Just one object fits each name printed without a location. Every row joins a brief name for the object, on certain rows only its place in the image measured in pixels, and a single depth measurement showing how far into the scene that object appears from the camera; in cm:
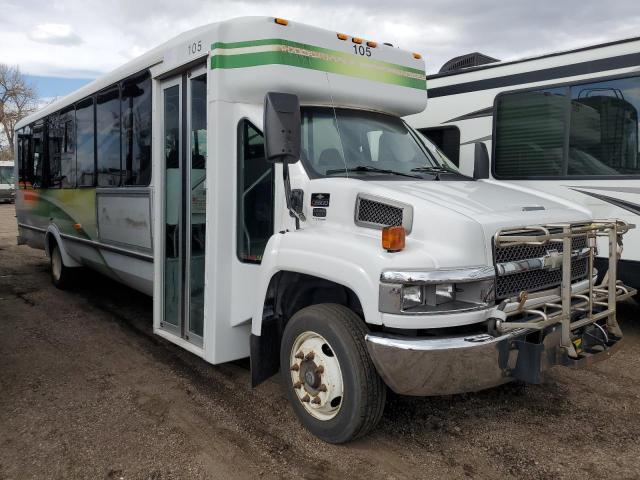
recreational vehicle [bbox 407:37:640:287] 573
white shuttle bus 312
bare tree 4984
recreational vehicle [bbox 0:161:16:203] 3225
